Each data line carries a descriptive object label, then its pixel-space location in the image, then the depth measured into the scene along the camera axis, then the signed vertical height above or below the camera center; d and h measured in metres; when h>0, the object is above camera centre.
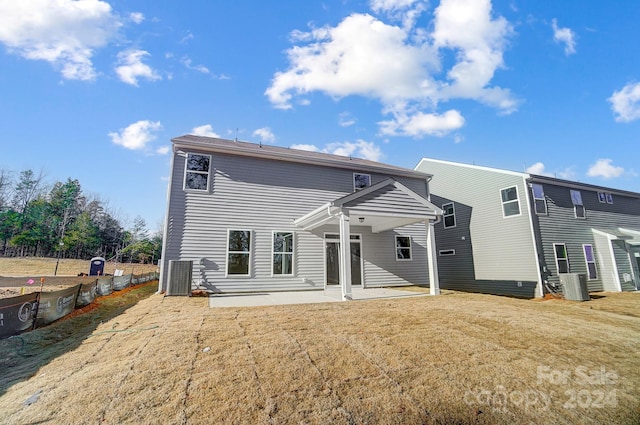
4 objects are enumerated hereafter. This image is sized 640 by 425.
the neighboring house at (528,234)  12.73 +1.17
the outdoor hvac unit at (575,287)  10.48 -1.20
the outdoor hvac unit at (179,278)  8.72 -0.57
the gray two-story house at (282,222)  9.46 +1.38
